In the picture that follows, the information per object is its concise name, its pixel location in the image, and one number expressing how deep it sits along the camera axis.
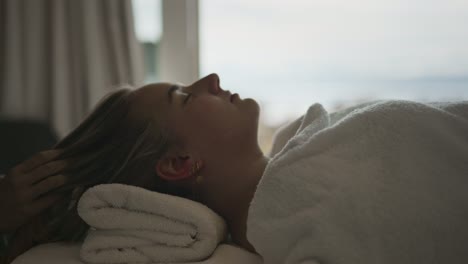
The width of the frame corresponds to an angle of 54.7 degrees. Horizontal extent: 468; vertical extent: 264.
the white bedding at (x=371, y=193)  0.74
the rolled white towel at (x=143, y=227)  0.83
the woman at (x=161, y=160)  0.98
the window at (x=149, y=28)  2.28
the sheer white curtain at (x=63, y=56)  2.04
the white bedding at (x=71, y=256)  0.85
